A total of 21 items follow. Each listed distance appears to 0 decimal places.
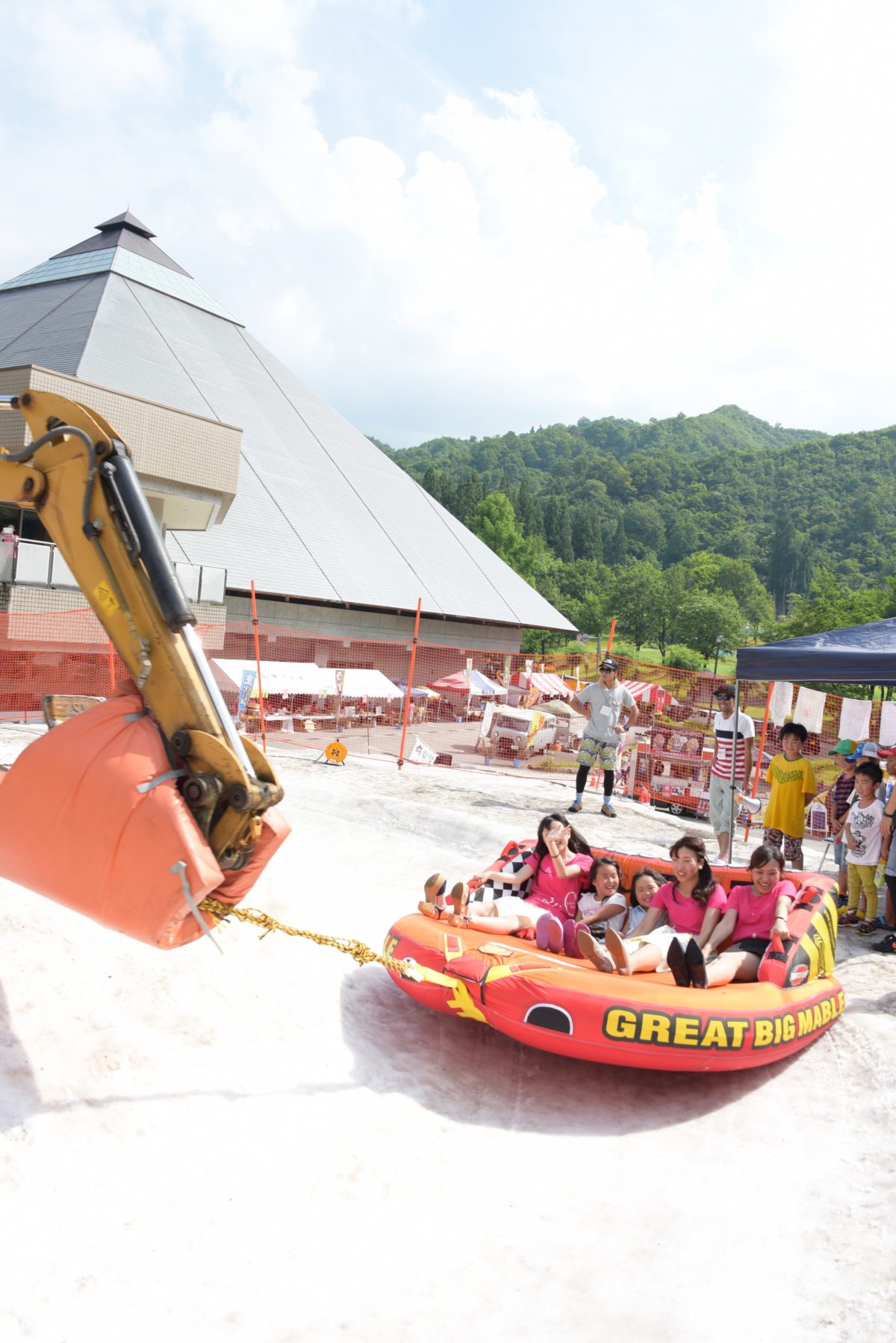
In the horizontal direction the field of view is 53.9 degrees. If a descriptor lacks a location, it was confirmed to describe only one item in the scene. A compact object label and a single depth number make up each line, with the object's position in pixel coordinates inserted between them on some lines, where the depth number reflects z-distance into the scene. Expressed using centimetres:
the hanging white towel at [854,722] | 1366
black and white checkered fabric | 714
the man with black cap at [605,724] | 1157
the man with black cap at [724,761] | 996
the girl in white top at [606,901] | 681
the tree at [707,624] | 8944
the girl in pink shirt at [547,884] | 667
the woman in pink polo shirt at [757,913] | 625
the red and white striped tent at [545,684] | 2693
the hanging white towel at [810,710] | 1412
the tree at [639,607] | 9738
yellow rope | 374
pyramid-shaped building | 2958
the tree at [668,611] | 9659
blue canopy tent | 796
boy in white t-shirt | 805
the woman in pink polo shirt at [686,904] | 653
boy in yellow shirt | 871
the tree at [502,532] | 8075
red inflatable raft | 525
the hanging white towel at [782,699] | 1423
